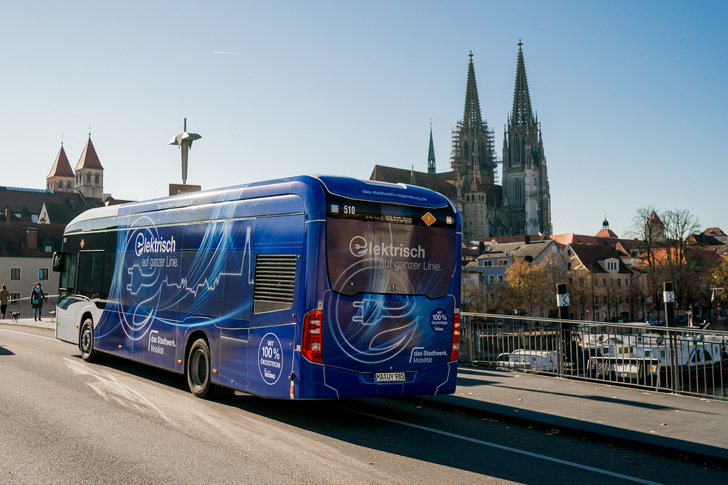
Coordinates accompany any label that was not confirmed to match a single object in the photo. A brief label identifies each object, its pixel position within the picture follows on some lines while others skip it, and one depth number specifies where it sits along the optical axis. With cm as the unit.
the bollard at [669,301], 2102
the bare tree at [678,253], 7019
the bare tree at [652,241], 7050
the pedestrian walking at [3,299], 3317
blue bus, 855
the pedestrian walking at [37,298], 3259
